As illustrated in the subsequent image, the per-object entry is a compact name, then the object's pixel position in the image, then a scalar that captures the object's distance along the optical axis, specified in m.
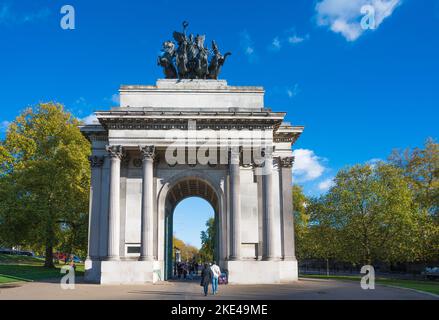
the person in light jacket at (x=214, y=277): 22.55
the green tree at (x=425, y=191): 44.91
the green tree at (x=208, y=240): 97.88
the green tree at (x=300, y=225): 61.03
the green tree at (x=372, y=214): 44.22
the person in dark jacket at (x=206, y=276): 21.90
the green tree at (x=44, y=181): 43.53
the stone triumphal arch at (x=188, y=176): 31.45
